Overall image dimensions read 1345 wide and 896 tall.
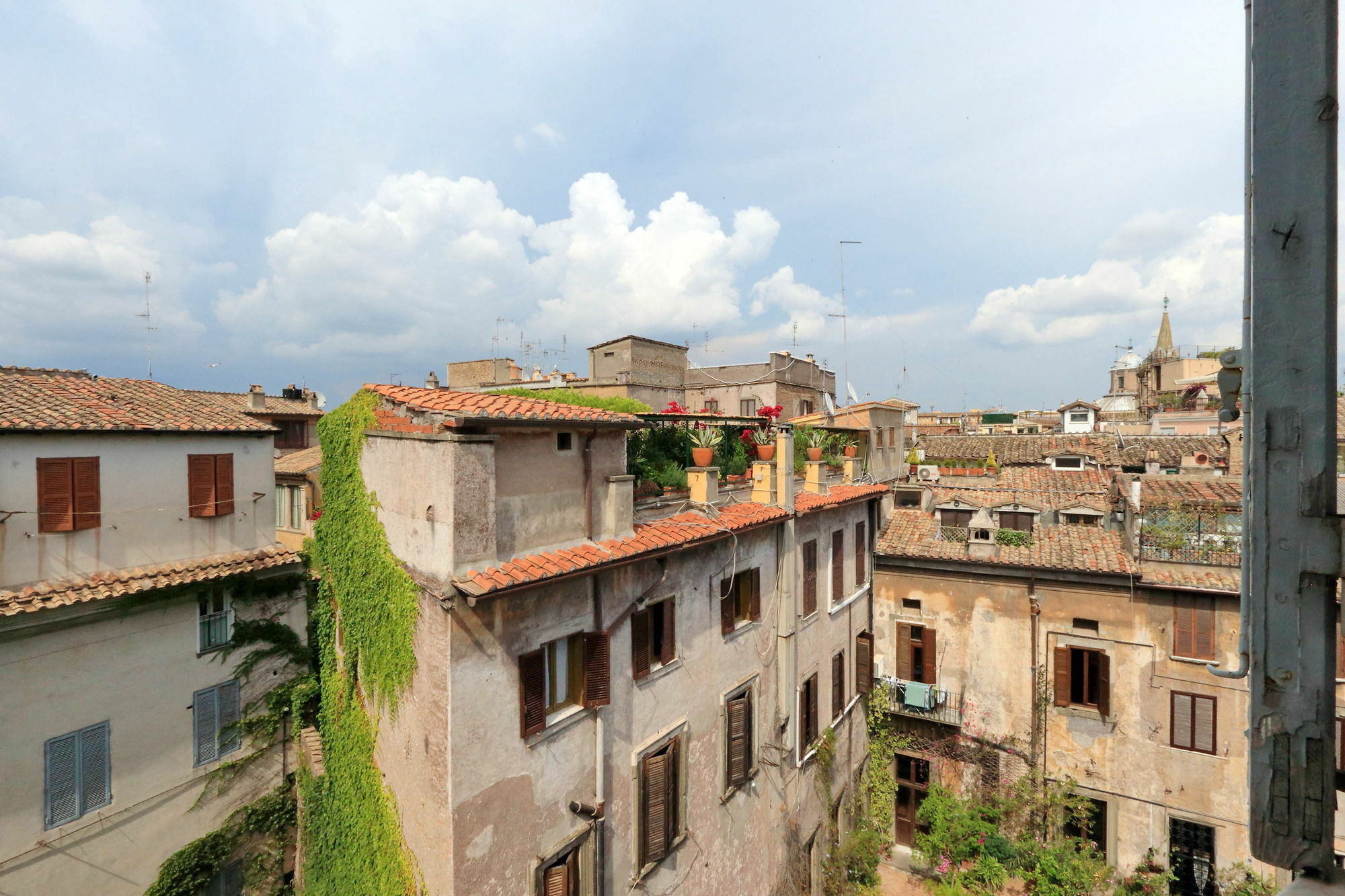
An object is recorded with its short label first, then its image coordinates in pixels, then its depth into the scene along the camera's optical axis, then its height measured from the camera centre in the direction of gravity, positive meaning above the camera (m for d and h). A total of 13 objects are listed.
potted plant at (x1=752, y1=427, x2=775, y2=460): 12.95 -0.05
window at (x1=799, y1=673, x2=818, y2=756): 14.33 -6.84
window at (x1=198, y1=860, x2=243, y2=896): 13.38 -10.06
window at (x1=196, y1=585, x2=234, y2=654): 13.26 -4.00
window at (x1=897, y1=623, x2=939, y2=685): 17.69 -6.57
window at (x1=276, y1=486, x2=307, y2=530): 20.70 -2.24
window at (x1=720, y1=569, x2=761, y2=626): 11.82 -3.36
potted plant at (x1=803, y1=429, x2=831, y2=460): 15.50 -0.08
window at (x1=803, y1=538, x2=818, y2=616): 14.43 -3.43
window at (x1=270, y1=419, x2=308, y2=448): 26.88 +0.49
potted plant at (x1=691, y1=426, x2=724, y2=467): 12.44 +0.03
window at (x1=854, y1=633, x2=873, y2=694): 17.36 -6.63
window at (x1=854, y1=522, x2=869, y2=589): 17.48 -3.60
